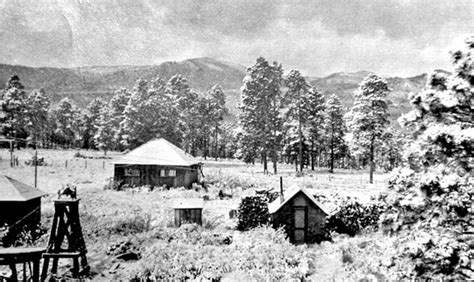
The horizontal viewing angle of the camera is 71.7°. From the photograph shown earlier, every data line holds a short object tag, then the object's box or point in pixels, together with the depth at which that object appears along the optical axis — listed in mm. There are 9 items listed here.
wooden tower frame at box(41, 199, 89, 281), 13258
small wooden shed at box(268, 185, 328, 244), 17984
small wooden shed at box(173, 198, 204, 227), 19281
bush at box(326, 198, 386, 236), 19958
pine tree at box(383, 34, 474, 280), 7879
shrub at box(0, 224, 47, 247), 15666
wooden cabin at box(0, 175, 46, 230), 16688
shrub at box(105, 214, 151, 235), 18078
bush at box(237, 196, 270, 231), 19562
